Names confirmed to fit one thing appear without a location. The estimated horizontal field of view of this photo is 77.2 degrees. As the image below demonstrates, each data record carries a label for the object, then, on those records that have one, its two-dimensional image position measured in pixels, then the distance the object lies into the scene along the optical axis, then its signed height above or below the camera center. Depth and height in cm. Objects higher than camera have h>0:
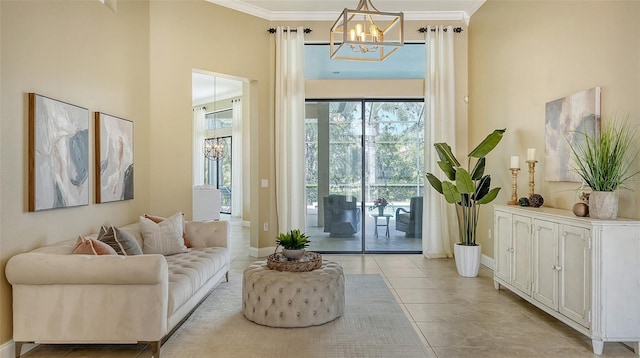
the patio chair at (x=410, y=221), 700 -79
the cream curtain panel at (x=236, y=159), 1156 +51
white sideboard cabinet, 306 -81
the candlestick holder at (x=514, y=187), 485 -14
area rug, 313 -136
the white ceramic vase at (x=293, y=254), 386 -75
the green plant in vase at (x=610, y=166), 320 +7
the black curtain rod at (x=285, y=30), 657 +241
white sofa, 292 -90
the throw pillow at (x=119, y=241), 350 -57
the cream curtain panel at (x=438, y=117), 652 +96
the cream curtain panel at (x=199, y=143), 1253 +105
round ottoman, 358 -110
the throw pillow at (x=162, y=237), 432 -66
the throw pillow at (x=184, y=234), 470 -70
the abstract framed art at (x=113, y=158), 412 +20
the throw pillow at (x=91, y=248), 318 -57
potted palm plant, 526 -23
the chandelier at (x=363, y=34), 349 +134
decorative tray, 380 -83
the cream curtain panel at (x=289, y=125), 656 +85
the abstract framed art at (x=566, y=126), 367 +49
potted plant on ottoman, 386 -66
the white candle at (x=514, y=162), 488 +16
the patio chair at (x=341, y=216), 700 -70
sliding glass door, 692 +2
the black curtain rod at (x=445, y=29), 655 +240
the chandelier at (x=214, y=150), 1133 +76
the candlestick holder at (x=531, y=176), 455 -1
